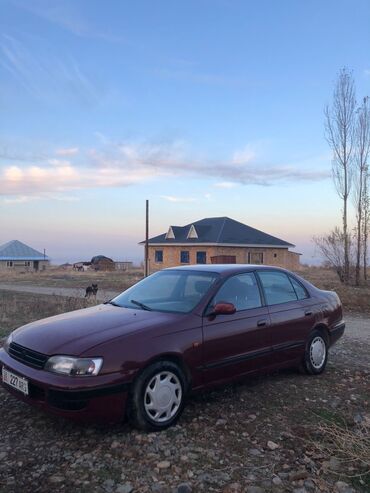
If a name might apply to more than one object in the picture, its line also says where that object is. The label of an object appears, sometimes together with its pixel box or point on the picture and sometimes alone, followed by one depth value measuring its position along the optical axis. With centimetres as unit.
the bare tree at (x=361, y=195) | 2194
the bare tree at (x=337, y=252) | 2244
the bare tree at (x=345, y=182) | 2214
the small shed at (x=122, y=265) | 5354
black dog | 1534
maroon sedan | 361
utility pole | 2646
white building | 6694
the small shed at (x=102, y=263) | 5266
